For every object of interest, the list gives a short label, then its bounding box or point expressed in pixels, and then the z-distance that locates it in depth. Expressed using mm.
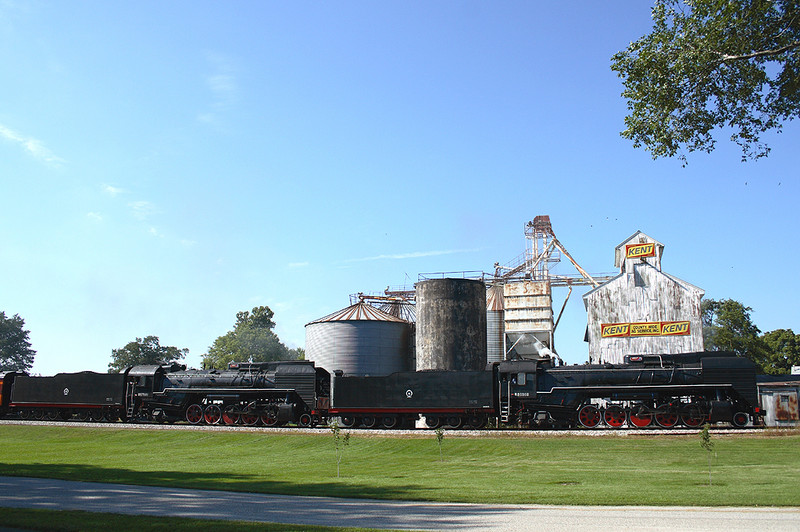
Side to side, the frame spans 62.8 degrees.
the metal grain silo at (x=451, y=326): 55656
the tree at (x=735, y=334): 83875
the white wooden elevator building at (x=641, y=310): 46312
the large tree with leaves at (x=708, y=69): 17094
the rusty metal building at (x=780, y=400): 34969
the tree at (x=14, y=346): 126938
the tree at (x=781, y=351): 83062
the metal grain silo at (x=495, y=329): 63062
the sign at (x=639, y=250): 47906
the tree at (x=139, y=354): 124875
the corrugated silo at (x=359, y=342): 59188
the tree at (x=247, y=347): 119500
